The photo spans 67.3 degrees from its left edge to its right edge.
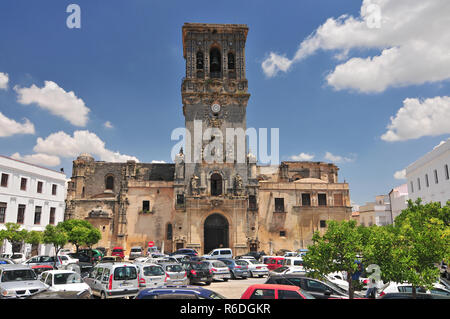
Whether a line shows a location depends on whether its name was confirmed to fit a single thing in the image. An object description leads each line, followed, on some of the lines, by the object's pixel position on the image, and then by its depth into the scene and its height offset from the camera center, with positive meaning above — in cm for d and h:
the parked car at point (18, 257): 2615 -217
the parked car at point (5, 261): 2206 -206
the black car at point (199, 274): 1803 -237
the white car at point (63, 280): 1300 -199
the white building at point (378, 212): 5628 +265
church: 3725 +404
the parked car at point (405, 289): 1225 -223
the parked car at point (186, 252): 3147 -216
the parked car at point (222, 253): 2984 -214
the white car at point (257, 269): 2197 -259
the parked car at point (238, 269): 2112 -249
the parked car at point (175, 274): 1557 -207
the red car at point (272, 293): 873 -163
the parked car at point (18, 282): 1230 -201
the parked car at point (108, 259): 2670 -234
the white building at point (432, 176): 2756 +469
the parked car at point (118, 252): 3216 -217
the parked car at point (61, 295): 885 -177
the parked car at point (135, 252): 3378 -232
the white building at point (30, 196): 3053 +318
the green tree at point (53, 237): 2631 -60
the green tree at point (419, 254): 941 -74
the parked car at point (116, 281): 1271 -197
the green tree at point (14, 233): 2561 -29
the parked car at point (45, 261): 2270 -214
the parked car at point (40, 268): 1928 -219
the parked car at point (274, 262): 2186 -218
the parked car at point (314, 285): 1197 -204
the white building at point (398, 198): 4886 +444
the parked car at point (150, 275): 1405 -193
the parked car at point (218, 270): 1955 -236
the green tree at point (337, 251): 1045 -71
